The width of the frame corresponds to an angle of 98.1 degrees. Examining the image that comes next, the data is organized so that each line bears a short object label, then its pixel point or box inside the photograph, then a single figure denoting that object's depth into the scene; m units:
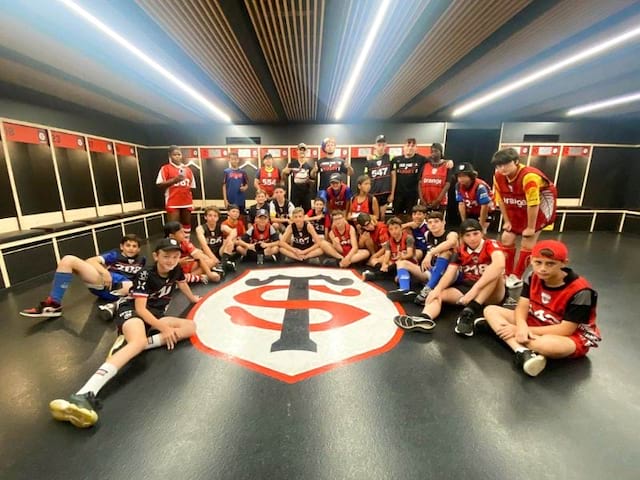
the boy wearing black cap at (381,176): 4.25
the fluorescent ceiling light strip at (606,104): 4.94
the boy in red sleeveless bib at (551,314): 1.61
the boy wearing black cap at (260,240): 3.92
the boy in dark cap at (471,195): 3.56
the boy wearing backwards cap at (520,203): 2.56
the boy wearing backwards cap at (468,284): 2.12
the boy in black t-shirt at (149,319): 1.54
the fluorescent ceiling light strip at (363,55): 2.53
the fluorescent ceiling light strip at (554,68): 3.00
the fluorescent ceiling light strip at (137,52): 2.41
